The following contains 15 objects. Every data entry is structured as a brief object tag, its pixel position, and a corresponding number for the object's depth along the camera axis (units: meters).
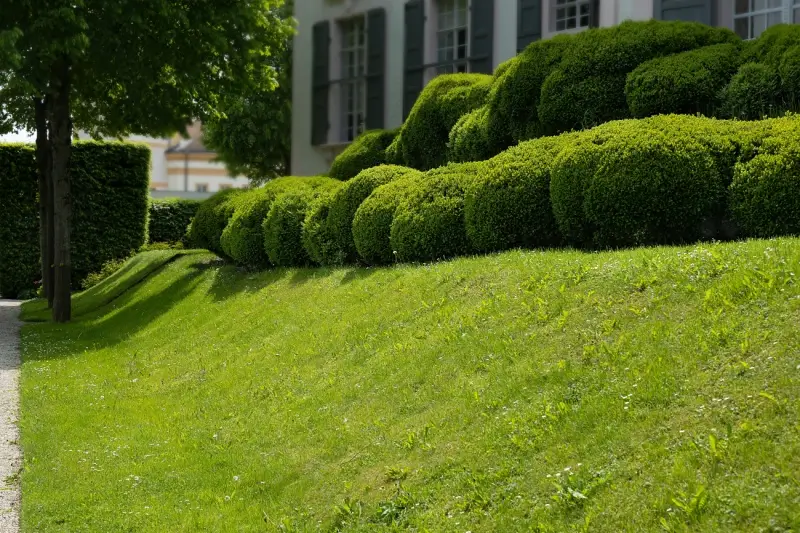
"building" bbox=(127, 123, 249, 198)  81.44
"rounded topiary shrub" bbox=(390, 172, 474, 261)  11.59
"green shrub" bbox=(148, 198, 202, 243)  33.53
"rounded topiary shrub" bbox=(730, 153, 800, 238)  8.44
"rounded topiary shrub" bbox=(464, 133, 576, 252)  10.49
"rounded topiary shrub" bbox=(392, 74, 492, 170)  15.79
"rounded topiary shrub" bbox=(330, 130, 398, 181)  18.00
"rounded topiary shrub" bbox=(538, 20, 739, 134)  12.49
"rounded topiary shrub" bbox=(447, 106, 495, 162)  14.23
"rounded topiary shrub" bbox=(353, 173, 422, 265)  12.81
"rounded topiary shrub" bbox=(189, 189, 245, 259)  20.25
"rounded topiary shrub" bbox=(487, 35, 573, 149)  13.48
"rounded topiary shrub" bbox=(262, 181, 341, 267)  15.85
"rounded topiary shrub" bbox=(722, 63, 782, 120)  10.80
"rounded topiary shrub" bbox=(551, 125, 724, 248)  9.12
